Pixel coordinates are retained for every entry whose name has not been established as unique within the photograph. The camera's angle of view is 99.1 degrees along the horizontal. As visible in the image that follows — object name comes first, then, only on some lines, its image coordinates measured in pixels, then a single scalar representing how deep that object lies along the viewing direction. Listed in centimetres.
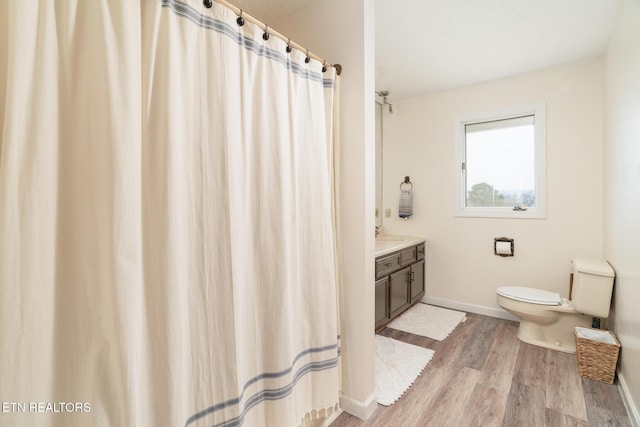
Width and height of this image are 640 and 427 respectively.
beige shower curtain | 63
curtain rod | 99
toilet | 203
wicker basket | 183
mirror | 350
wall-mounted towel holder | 337
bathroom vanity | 238
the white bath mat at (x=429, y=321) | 259
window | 269
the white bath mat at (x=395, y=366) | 178
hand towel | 330
